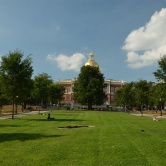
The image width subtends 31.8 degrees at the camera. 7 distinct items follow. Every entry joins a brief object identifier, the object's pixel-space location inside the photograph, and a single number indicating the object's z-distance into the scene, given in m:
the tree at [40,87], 57.69
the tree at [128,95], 77.69
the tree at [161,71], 50.28
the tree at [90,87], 91.38
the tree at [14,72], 39.53
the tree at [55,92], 99.42
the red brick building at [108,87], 152.62
